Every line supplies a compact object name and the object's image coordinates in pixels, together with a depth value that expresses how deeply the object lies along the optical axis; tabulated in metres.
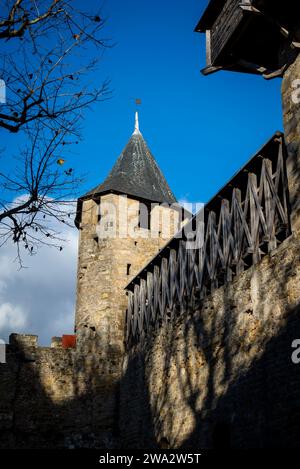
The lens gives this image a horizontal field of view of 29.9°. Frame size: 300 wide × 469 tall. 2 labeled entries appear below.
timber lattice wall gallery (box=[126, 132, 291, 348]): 8.35
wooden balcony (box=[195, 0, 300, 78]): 8.20
